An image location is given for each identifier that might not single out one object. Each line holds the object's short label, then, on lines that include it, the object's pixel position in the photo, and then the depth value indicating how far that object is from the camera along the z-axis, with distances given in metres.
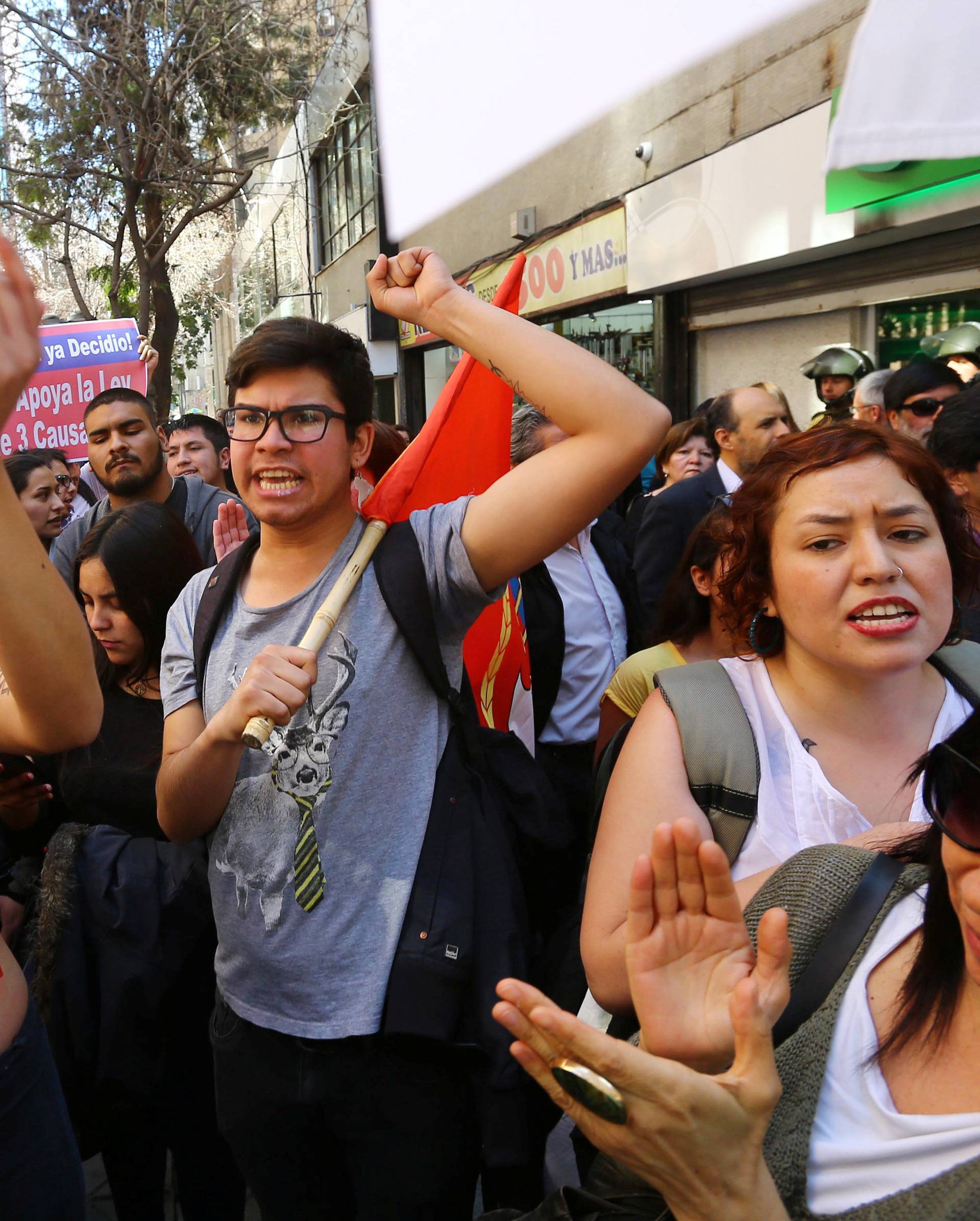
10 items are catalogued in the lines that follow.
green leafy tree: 10.62
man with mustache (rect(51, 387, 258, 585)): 4.25
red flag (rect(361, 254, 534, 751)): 2.33
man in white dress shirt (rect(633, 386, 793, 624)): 4.07
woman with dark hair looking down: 2.29
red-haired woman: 1.67
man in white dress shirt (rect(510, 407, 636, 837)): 3.49
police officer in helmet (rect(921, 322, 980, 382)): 5.37
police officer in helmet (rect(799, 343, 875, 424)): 6.39
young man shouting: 1.81
